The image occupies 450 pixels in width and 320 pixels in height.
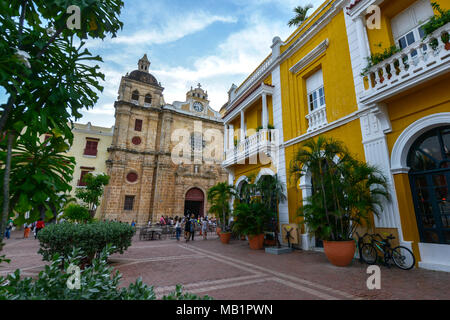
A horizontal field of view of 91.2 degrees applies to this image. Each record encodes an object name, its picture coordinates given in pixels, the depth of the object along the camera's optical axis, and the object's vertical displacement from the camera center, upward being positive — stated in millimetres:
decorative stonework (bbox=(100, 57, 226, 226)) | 23062 +5497
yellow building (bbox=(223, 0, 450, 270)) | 5668 +3680
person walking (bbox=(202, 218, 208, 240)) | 14705 -774
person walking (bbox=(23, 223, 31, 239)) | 16078 -1495
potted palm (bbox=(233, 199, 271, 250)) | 9445 -252
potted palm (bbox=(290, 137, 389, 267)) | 6127 +557
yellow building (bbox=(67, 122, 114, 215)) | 22934 +6643
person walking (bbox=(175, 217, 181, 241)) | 14133 -1025
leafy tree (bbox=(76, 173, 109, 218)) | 14328 +1610
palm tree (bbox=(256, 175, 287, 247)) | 9898 +1161
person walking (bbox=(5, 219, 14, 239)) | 14869 -1398
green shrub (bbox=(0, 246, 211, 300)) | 1619 -571
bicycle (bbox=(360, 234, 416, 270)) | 5605 -950
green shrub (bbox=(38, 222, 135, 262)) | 5711 -639
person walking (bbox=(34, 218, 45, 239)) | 13264 -745
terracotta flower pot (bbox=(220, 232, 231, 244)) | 11766 -1157
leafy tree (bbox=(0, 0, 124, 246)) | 1937 +1454
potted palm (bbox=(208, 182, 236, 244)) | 12320 +705
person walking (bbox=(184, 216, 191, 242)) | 13072 -945
